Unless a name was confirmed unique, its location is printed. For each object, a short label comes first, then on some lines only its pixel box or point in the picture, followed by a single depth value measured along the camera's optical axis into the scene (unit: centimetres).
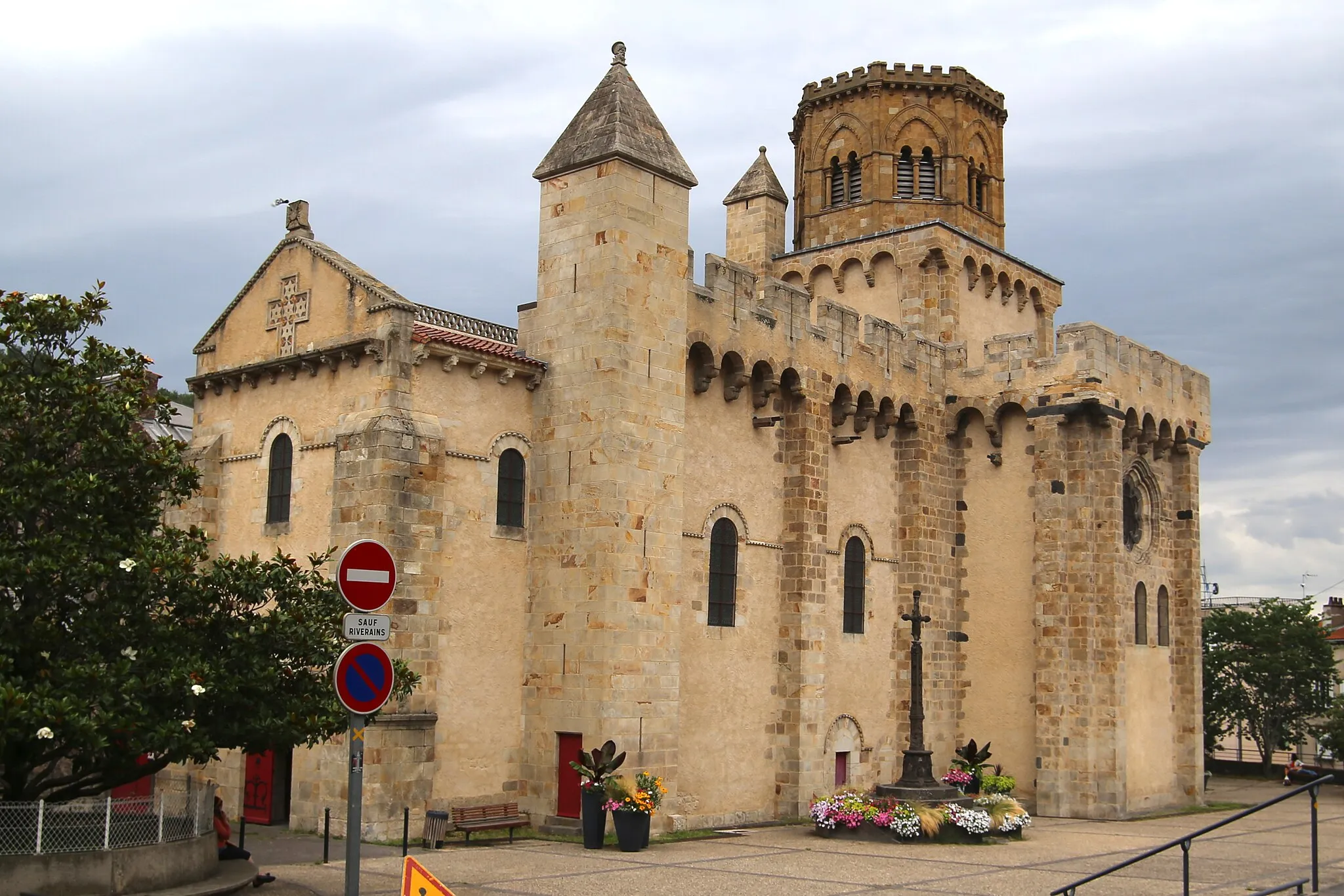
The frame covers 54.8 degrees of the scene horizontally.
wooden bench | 1933
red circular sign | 950
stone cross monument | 2248
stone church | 2031
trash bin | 1859
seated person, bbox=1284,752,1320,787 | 3428
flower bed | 2144
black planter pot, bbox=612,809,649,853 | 1928
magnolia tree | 1275
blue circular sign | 930
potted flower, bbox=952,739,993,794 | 2633
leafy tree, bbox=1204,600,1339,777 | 4244
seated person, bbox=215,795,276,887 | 1448
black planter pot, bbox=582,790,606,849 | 1922
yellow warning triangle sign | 969
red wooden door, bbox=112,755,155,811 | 2200
